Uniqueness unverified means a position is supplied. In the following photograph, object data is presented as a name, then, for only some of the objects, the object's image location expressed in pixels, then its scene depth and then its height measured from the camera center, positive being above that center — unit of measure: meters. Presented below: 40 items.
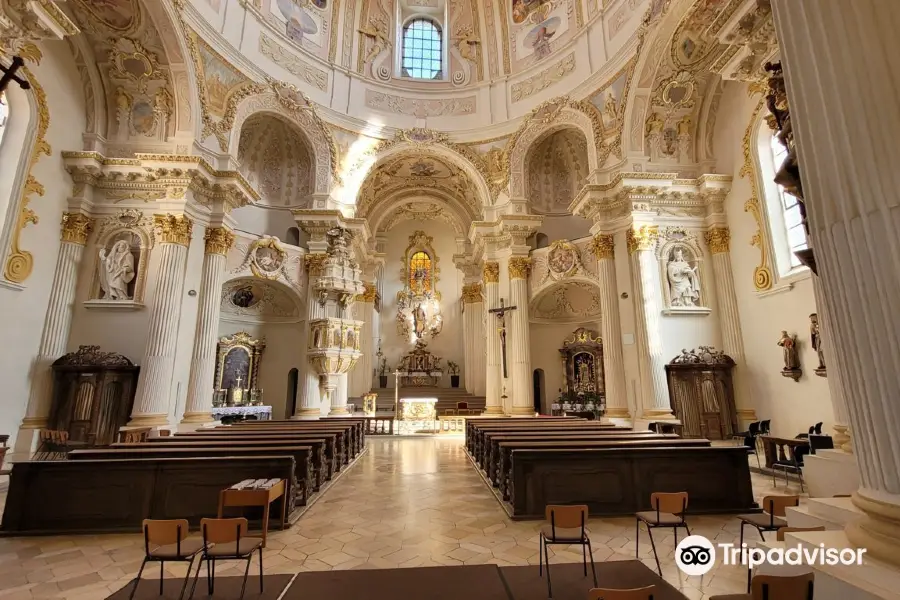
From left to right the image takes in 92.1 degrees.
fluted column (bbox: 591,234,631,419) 12.30 +1.92
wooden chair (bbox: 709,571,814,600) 2.13 -0.92
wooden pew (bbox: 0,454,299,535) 4.90 -1.03
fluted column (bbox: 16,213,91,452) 9.15 +1.76
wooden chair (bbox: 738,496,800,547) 3.68 -0.98
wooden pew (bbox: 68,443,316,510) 5.67 -0.68
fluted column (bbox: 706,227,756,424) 11.22 +2.21
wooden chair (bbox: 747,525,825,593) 2.92 -0.90
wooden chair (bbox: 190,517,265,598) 3.18 -0.99
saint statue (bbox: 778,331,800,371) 9.70 +0.96
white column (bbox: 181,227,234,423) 11.06 +1.86
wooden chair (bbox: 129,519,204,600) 3.08 -0.94
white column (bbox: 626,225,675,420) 11.29 +2.07
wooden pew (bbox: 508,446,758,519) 5.47 -1.00
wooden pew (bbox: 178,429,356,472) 7.20 -0.59
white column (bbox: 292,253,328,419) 13.92 +0.53
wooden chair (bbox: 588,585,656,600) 2.11 -0.94
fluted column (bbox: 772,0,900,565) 2.07 +0.96
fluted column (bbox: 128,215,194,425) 9.80 +1.78
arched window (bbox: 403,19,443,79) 18.64 +14.83
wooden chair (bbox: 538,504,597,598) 3.43 -0.96
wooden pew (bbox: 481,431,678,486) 6.79 -0.60
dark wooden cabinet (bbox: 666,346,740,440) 11.07 +0.14
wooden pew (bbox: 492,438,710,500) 5.83 -0.62
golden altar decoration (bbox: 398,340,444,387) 22.03 +1.59
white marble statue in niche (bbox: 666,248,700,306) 12.02 +3.13
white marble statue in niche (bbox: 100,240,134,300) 10.44 +3.08
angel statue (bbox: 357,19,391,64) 17.19 +14.21
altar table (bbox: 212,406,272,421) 12.84 -0.33
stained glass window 24.56 +7.04
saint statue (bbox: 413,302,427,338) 23.43 +4.20
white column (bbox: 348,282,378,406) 20.02 +2.47
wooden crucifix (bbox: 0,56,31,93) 5.02 +3.74
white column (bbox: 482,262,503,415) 15.31 +1.94
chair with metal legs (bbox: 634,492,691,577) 3.91 -0.95
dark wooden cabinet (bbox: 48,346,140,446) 9.42 +0.16
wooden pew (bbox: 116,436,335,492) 6.34 -0.64
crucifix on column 15.24 +2.69
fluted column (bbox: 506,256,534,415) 14.70 +1.99
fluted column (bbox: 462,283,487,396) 20.48 +2.83
